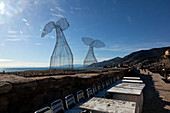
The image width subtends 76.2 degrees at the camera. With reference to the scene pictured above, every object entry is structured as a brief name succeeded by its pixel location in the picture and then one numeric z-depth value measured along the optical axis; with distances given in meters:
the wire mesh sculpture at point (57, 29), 8.96
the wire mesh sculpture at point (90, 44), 15.98
